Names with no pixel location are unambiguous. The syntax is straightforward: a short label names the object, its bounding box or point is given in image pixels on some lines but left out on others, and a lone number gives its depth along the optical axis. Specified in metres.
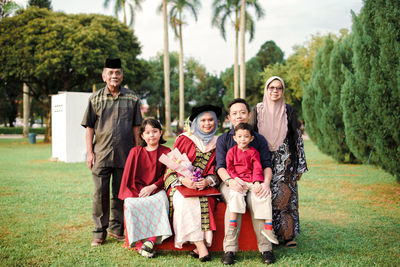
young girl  4.11
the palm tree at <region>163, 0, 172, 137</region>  25.38
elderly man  4.63
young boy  3.97
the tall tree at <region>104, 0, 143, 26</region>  27.65
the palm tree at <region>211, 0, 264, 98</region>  26.17
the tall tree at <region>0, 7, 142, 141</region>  20.14
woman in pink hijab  4.55
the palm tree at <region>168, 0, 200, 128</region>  27.17
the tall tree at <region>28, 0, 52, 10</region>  34.22
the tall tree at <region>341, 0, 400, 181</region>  7.18
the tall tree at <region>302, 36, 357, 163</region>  12.48
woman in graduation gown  4.07
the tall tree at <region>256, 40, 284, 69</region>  40.88
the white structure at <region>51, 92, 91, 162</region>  13.55
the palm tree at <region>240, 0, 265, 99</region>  22.97
